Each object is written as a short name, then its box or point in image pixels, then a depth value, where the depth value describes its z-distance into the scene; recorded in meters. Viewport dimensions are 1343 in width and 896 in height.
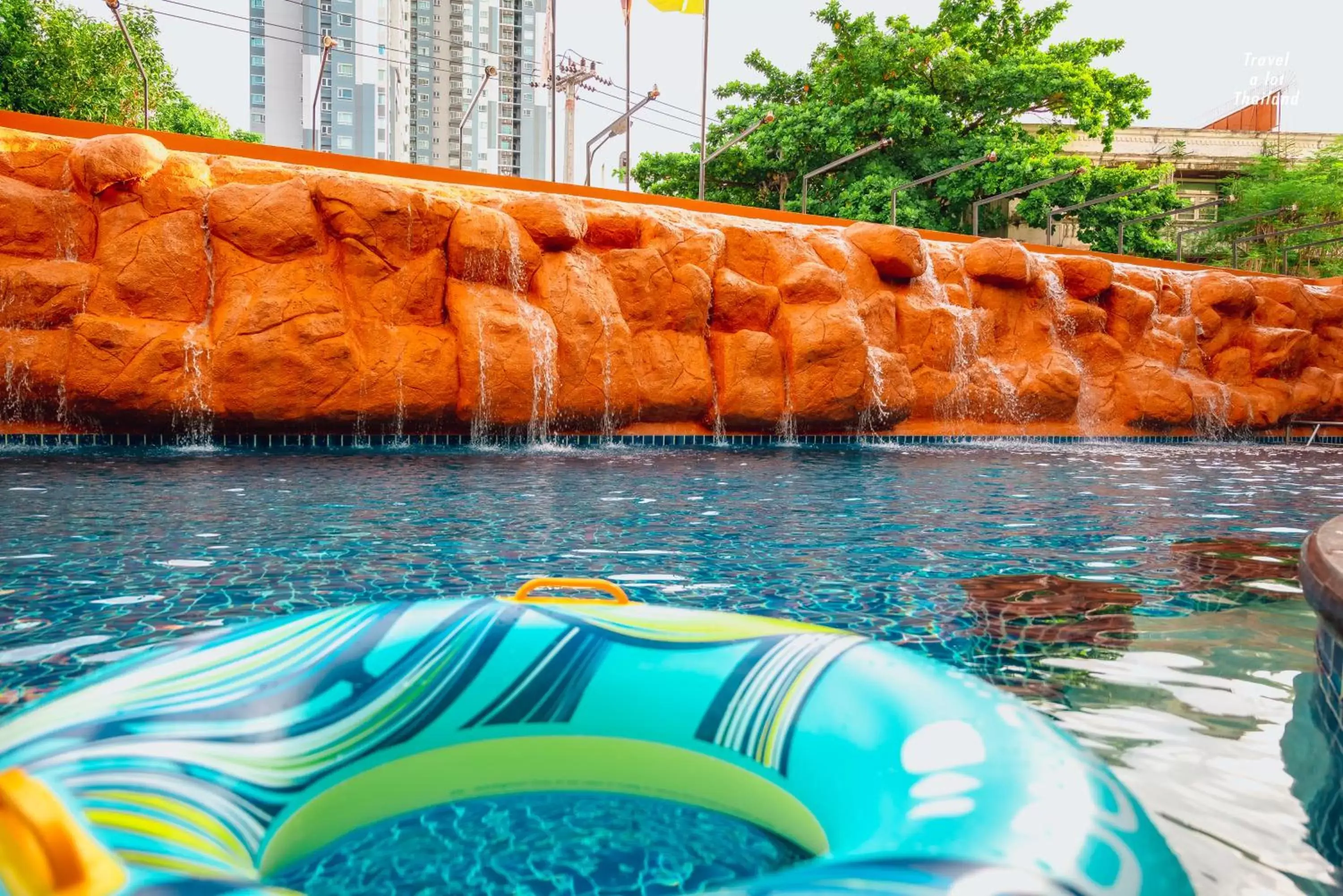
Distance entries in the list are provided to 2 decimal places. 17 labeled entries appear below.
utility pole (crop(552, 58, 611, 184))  23.91
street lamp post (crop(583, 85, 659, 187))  18.47
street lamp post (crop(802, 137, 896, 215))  16.03
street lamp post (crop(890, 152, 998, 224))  17.61
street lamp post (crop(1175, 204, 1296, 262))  21.70
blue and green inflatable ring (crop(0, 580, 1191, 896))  0.98
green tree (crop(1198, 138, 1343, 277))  28.02
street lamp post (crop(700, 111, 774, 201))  16.67
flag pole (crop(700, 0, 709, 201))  18.14
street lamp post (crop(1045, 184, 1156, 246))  19.50
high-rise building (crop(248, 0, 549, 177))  69.94
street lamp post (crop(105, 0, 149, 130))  12.27
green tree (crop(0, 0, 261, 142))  24.84
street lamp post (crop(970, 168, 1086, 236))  19.12
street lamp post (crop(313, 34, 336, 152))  16.64
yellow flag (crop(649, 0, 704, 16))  18.56
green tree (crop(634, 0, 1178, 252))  22.06
